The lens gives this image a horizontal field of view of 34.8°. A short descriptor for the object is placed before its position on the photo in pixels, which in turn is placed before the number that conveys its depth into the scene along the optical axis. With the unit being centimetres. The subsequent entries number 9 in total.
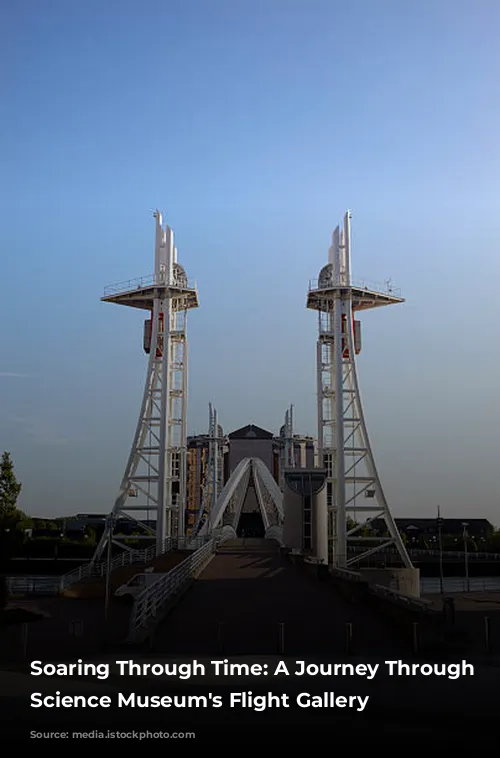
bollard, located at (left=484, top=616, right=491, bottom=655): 1520
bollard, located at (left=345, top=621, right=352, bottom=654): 1473
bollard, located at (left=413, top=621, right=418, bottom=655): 1455
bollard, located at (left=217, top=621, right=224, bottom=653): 1477
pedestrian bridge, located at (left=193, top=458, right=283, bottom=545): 6912
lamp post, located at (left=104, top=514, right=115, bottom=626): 2398
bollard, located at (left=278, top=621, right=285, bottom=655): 1475
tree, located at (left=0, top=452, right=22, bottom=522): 5397
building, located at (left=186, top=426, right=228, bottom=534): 12662
